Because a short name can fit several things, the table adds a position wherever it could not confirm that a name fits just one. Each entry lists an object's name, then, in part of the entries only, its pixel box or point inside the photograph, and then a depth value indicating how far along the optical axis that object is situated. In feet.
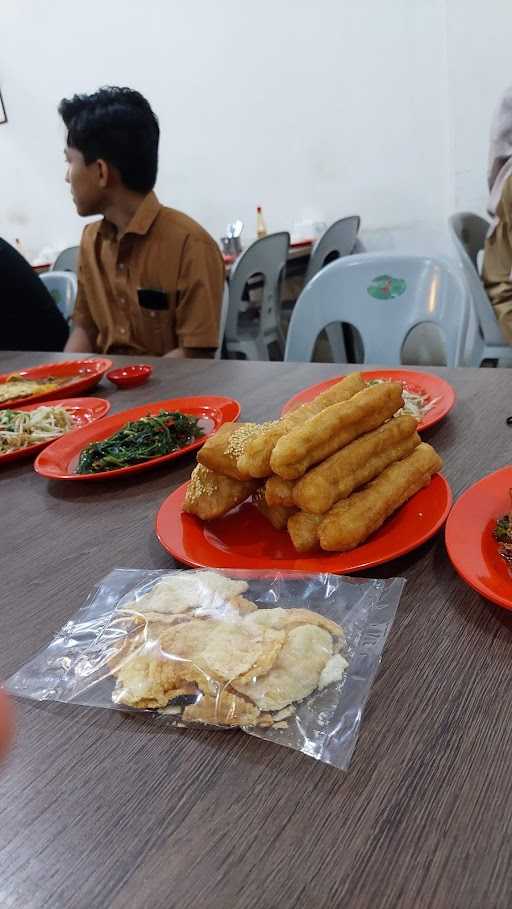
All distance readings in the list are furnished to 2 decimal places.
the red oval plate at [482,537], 2.24
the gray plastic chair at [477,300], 9.70
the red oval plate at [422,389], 4.09
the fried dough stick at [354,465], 2.65
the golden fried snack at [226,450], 3.02
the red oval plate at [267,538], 2.63
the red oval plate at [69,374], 6.29
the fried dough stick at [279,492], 2.75
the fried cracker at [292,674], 1.94
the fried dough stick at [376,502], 2.63
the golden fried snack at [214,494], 3.09
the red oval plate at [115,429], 4.14
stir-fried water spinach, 4.21
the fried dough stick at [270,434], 2.82
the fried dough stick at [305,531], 2.70
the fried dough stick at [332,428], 2.67
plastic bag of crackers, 1.93
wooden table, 1.49
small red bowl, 6.35
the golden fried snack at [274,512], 2.93
